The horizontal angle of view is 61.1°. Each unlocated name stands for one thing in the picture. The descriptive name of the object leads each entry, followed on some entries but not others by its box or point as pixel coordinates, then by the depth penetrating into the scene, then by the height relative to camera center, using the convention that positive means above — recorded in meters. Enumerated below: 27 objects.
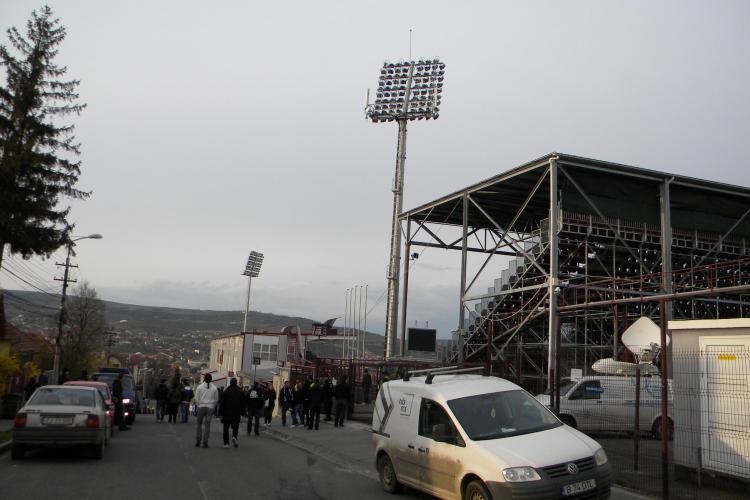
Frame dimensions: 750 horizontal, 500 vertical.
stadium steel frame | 24.36 +5.29
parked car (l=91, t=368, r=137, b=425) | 21.64 -2.03
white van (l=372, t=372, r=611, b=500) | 7.38 -1.19
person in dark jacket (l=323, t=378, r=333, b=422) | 22.72 -1.87
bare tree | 63.00 +0.07
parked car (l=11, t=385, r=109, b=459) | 11.65 -1.73
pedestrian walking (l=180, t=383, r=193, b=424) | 26.12 -2.79
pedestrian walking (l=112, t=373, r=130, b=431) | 19.47 -2.20
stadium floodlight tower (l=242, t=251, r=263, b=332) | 69.38 +8.08
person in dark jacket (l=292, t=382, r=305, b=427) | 22.72 -2.24
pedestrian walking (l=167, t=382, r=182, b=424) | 24.98 -2.50
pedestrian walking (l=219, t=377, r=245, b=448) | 14.90 -1.59
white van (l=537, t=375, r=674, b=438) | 12.57 -0.98
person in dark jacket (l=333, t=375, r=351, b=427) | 21.44 -1.83
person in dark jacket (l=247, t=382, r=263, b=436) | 19.88 -2.07
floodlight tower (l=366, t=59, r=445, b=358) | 39.41 +15.90
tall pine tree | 22.48 +6.95
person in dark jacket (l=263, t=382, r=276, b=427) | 24.40 -2.44
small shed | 9.22 -0.47
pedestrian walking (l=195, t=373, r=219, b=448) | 14.83 -1.57
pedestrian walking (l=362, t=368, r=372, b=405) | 24.56 -1.52
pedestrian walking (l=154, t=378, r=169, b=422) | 25.92 -2.59
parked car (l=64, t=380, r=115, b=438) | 15.66 -1.55
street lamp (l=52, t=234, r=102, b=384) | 32.01 +0.48
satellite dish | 11.29 +0.41
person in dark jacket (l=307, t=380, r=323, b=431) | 20.89 -1.96
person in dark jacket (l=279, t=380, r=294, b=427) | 23.30 -2.17
